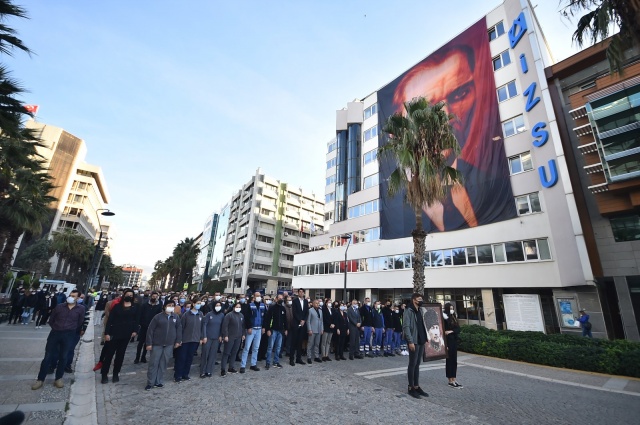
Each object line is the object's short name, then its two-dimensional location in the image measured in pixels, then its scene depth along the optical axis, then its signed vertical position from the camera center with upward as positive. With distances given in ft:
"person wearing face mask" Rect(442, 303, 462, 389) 27.09 -3.75
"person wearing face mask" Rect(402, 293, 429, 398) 23.90 -3.11
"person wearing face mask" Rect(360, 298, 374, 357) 42.96 -3.88
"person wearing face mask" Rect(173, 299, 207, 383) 26.37 -4.22
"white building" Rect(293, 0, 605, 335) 65.82 +25.38
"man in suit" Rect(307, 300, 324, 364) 36.11 -3.63
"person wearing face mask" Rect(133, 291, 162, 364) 33.32 -2.97
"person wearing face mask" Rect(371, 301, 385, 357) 43.57 -4.14
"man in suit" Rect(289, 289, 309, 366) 34.86 -2.73
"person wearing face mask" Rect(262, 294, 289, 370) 32.95 -3.46
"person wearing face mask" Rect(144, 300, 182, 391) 24.03 -4.08
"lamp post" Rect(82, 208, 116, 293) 71.05 +18.60
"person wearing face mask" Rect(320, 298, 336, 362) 37.63 -4.12
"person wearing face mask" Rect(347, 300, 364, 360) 40.01 -4.08
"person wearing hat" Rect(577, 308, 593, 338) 55.83 -3.14
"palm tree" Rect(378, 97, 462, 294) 50.60 +25.65
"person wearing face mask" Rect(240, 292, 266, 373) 30.96 -3.53
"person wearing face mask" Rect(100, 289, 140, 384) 24.89 -3.39
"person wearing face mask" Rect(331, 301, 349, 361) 38.60 -3.80
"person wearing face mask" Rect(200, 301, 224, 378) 28.05 -4.08
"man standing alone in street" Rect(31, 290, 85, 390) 22.53 -3.49
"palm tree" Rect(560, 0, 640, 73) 26.32 +26.48
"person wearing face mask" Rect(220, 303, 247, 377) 29.68 -3.86
